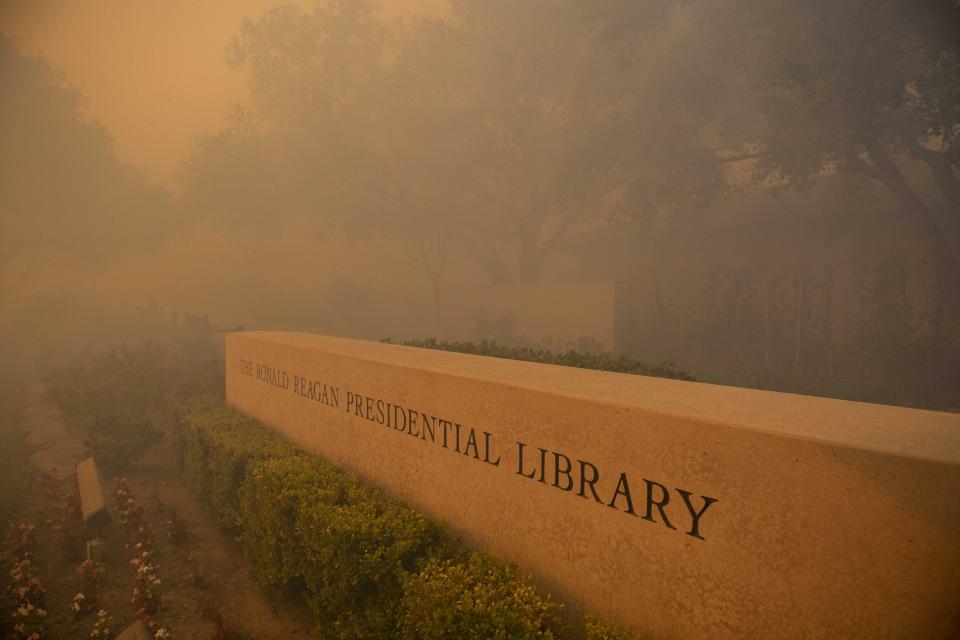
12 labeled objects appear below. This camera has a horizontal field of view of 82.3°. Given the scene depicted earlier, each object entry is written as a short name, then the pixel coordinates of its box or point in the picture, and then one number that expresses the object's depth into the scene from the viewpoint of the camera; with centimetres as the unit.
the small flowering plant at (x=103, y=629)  380
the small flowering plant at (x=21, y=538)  504
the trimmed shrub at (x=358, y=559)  253
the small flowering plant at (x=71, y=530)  520
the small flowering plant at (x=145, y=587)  425
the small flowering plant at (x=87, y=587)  424
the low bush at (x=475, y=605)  240
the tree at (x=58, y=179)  1892
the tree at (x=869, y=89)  940
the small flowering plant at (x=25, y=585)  420
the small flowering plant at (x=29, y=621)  372
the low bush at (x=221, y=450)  533
